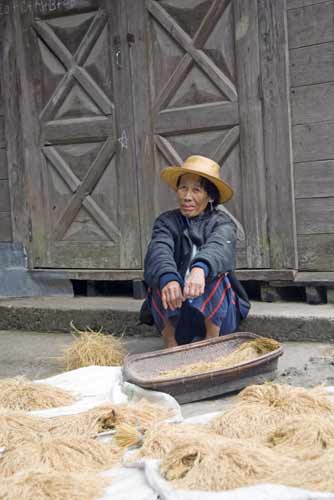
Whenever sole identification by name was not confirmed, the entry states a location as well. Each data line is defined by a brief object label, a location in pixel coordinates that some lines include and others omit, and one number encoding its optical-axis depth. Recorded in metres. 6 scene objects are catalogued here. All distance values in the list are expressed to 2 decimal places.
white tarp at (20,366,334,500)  2.12
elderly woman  4.09
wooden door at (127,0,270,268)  5.11
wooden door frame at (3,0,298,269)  4.97
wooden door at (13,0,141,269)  5.63
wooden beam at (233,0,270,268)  5.04
